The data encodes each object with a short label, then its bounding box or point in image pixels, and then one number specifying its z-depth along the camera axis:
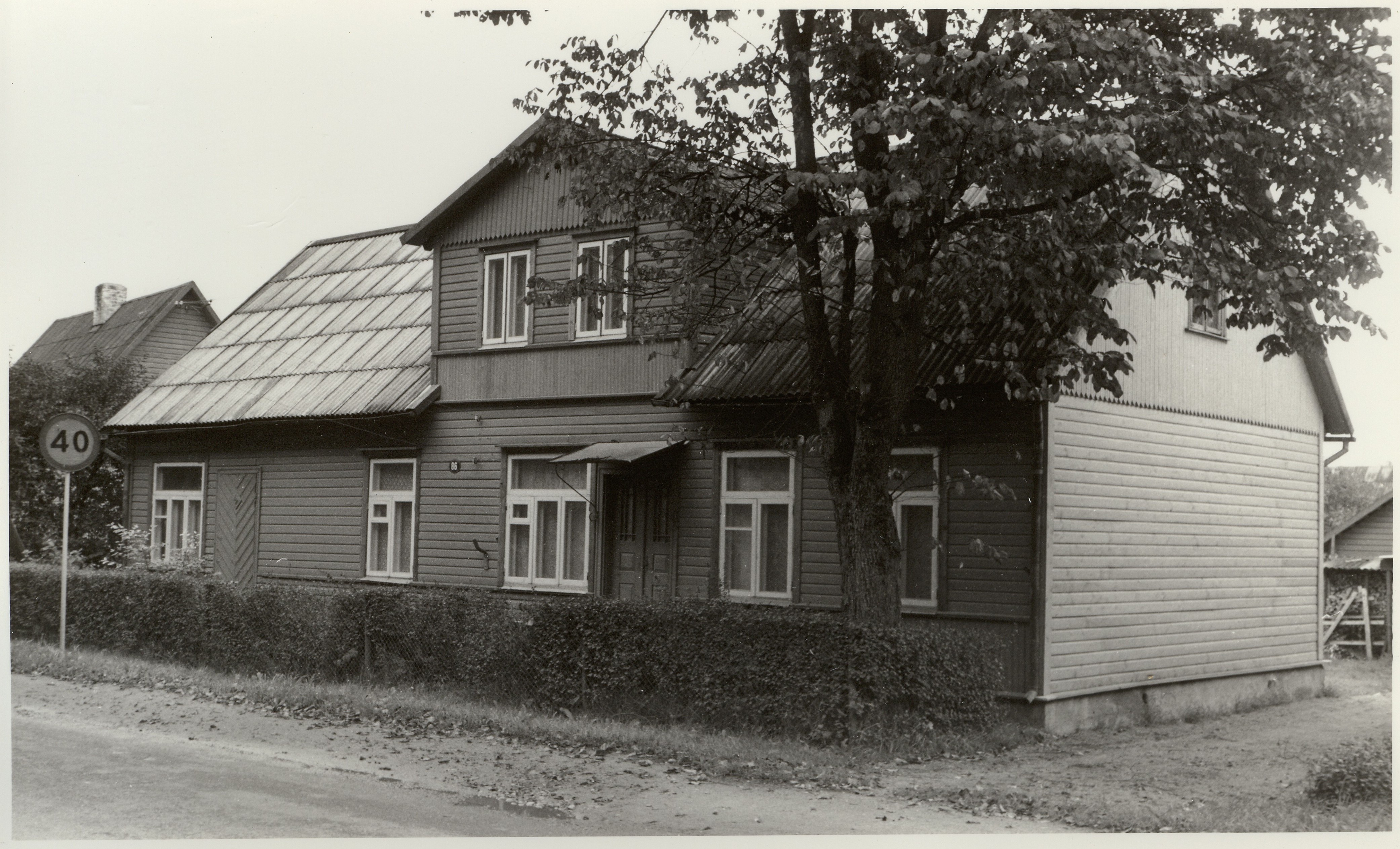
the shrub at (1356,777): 9.45
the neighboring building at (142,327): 30.23
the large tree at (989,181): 10.21
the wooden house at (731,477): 14.43
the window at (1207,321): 15.66
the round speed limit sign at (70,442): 14.73
